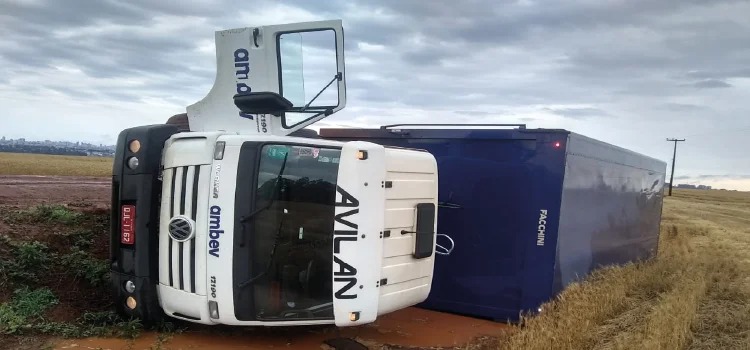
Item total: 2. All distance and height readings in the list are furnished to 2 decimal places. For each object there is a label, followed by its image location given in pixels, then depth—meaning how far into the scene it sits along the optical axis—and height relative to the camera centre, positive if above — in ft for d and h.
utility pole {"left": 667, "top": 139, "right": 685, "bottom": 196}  200.64 +4.53
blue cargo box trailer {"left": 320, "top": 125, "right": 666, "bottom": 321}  21.09 -1.84
